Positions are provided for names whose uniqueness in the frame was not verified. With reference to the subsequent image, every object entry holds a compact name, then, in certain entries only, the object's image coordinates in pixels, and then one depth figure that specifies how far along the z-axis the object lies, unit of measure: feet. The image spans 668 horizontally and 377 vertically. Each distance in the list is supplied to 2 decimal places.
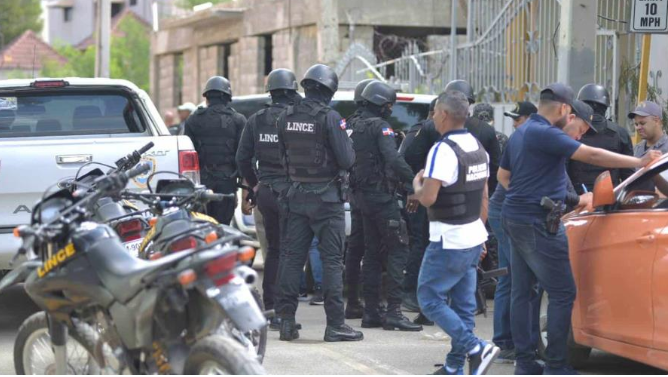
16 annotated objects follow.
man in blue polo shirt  38.51
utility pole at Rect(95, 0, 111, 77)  113.29
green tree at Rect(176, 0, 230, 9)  224.79
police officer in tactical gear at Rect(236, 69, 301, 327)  51.19
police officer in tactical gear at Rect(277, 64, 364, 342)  47.41
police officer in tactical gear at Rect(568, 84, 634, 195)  46.47
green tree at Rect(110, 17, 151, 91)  271.86
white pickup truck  46.94
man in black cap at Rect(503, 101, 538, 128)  50.46
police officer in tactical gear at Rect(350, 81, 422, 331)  50.51
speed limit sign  58.07
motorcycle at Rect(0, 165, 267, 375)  28.29
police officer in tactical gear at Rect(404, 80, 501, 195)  51.10
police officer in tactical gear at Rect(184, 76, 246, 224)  57.05
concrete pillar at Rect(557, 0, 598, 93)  59.77
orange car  36.36
